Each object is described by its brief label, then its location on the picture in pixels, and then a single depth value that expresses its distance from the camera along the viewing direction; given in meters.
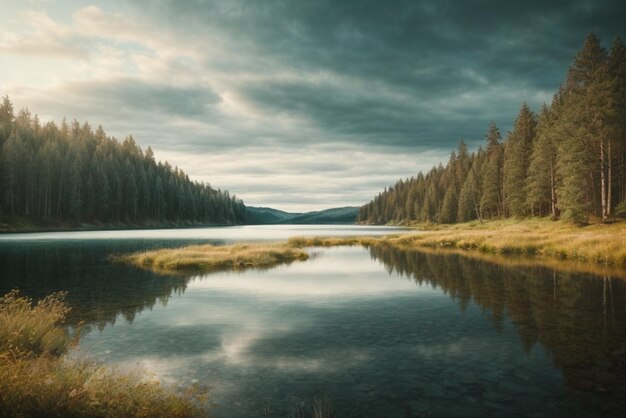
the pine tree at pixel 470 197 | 98.31
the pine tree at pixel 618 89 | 42.38
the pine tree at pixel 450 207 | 111.12
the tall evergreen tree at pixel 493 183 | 86.75
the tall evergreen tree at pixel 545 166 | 59.84
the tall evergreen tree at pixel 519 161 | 71.56
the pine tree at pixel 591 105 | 42.62
